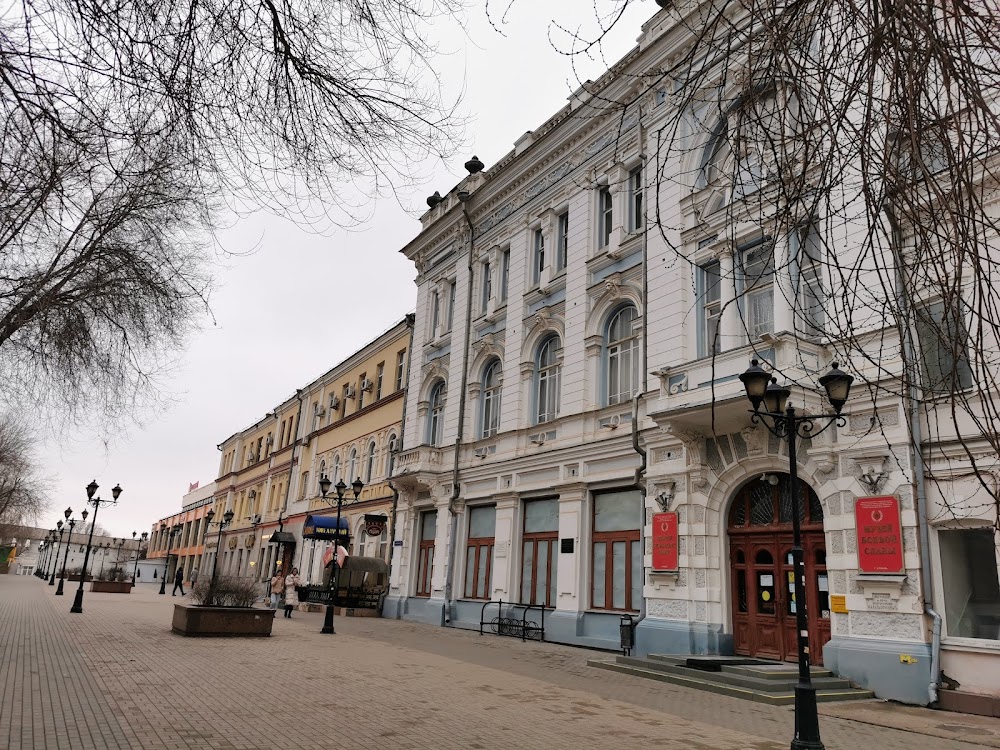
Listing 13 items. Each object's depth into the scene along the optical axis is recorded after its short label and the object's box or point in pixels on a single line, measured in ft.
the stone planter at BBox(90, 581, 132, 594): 125.70
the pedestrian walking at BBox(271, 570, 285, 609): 107.86
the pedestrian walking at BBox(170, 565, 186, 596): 137.41
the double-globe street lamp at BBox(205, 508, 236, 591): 140.64
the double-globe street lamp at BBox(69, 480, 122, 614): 72.69
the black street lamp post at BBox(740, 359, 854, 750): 24.75
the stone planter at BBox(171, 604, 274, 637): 53.31
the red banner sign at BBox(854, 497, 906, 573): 38.65
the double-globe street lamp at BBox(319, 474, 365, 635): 62.59
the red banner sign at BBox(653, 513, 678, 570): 51.11
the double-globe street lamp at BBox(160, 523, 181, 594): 239.75
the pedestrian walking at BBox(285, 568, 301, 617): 94.12
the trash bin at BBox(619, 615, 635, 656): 52.37
